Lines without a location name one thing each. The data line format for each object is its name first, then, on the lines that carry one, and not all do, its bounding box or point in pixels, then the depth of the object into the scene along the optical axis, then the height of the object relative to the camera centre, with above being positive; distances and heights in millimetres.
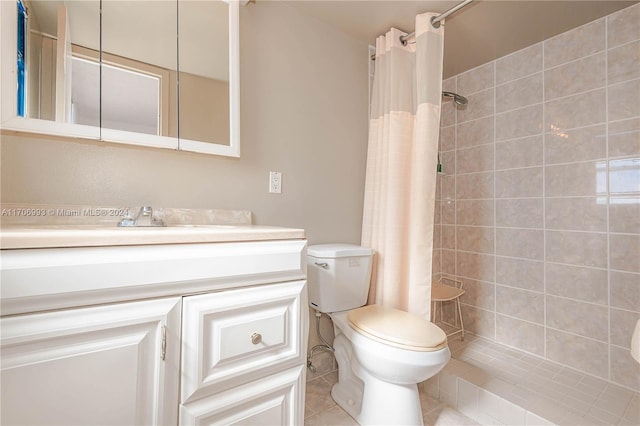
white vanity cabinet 592 -304
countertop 576 -60
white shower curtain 1519 +267
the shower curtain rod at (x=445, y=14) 1396 +1025
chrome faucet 1075 -25
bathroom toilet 1100 -524
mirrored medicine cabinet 1005 +562
